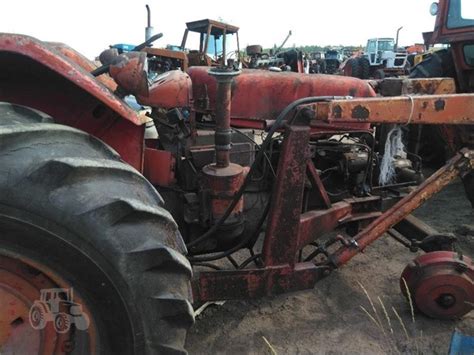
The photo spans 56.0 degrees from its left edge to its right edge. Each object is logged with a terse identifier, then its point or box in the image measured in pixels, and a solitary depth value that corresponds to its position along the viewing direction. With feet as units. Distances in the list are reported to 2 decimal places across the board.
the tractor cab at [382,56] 50.37
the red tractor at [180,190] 4.41
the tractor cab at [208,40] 34.30
